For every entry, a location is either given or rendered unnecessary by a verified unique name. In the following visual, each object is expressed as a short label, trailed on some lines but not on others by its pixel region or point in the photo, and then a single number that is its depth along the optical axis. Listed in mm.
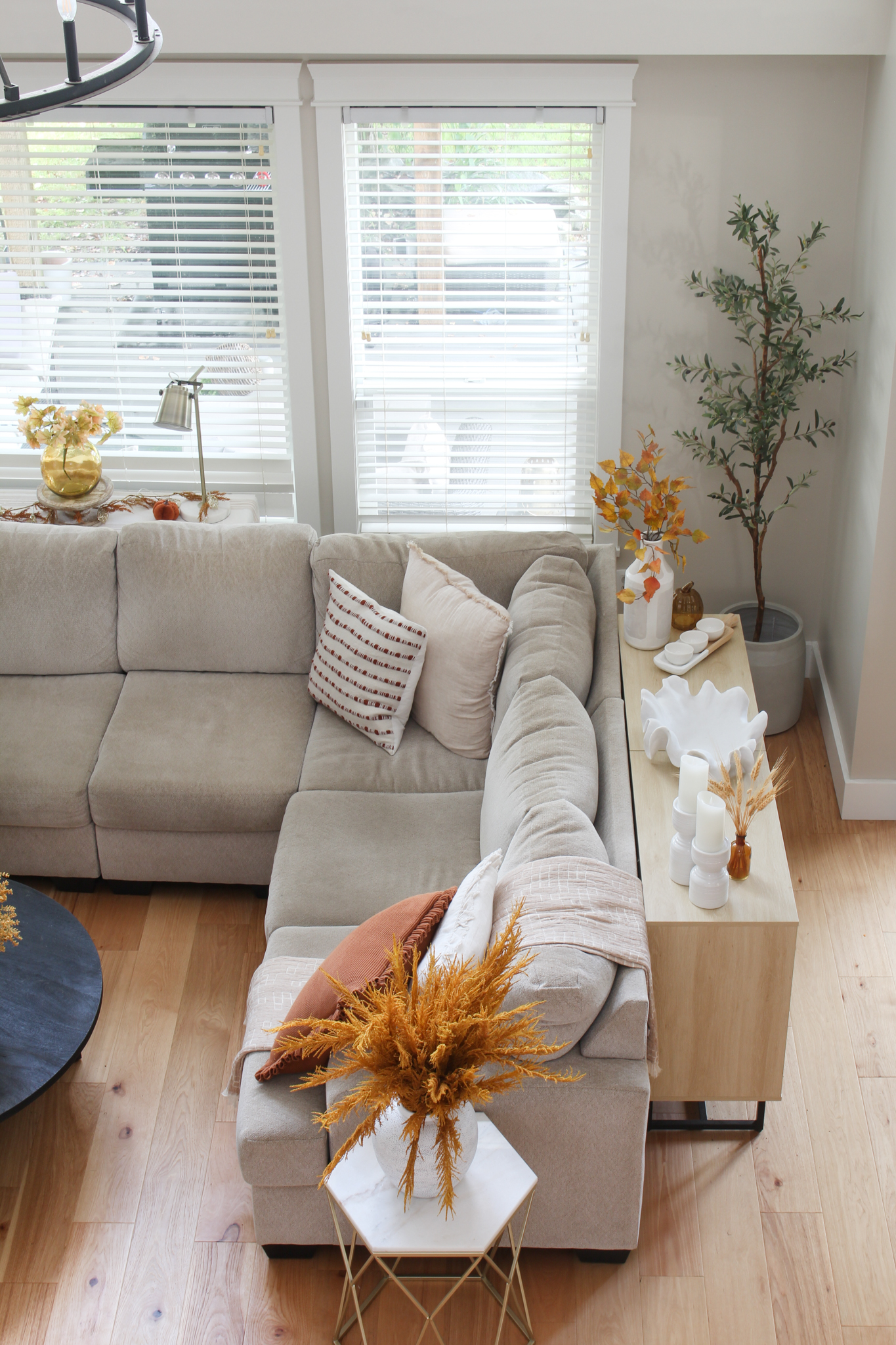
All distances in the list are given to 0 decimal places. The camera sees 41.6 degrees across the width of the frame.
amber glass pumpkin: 3303
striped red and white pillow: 3197
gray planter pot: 3797
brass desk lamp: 3762
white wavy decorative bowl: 2695
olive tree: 3531
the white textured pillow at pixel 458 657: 3111
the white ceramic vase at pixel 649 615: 3113
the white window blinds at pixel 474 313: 3703
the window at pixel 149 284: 3803
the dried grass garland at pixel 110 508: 3939
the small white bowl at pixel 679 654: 3053
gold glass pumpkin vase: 3846
